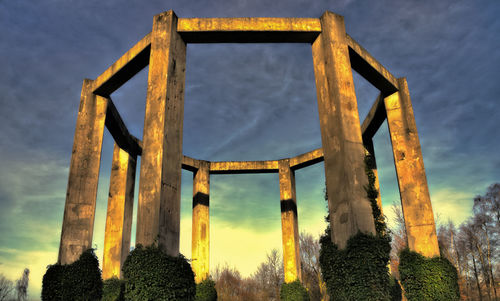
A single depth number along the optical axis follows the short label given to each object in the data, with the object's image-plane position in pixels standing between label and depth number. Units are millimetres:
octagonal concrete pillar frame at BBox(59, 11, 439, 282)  9500
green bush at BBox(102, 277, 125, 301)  14156
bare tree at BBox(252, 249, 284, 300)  43481
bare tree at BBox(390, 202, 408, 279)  31969
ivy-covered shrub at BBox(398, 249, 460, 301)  11297
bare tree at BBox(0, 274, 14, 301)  30359
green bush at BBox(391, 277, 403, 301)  15784
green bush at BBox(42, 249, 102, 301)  11078
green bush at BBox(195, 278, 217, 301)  18112
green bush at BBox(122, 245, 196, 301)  8359
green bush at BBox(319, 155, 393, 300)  8570
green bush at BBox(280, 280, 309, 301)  18219
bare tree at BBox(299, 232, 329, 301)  34244
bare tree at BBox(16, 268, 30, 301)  38478
